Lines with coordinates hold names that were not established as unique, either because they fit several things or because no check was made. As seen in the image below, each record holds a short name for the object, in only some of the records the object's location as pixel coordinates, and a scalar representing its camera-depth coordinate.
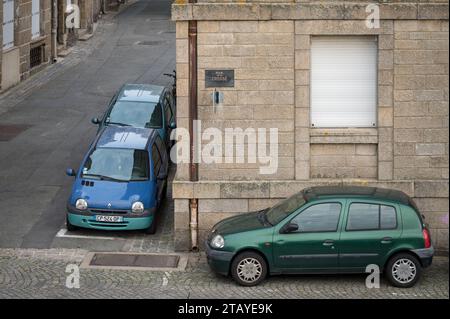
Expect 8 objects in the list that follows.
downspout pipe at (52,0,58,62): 34.88
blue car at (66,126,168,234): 16.94
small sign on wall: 16.17
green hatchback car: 14.29
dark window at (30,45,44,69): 32.95
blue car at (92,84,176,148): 21.22
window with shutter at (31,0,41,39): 32.75
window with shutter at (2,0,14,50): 29.84
